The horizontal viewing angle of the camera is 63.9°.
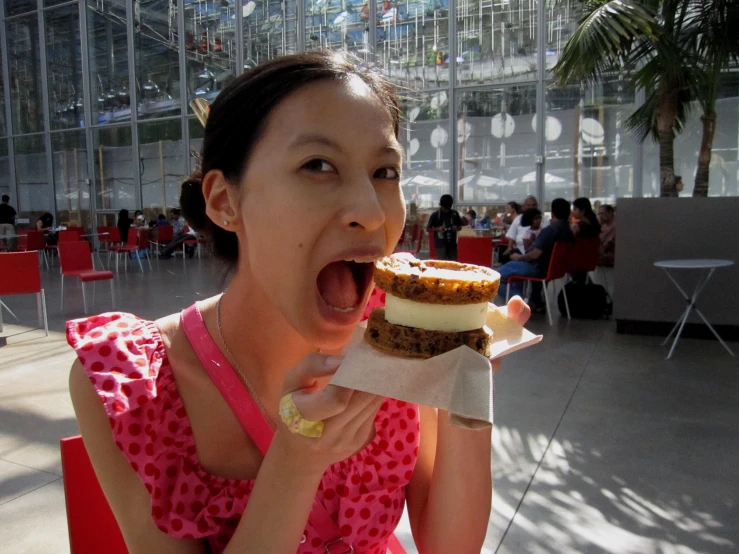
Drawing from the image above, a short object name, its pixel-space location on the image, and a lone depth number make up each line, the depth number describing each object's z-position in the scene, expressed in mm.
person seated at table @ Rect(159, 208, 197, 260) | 15898
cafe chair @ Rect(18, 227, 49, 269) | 14695
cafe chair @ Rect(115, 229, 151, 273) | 12586
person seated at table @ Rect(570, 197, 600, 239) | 8211
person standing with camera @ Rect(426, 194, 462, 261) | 10738
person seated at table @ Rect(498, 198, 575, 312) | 7543
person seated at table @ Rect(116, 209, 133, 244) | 15078
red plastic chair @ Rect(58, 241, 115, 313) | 8456
